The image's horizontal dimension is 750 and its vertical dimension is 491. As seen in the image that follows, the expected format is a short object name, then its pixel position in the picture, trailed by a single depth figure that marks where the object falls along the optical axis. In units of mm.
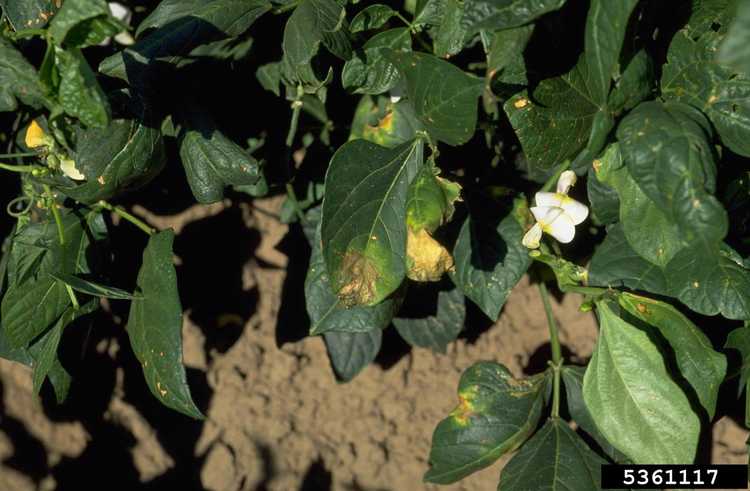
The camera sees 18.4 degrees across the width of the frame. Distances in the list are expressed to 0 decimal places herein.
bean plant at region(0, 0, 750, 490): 844
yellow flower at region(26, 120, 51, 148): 927
